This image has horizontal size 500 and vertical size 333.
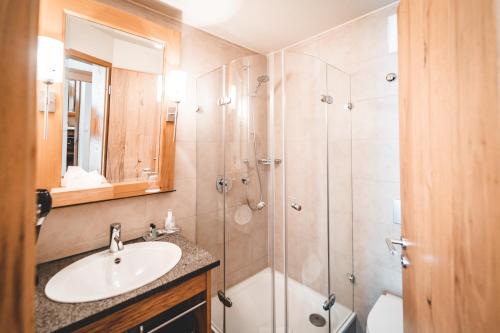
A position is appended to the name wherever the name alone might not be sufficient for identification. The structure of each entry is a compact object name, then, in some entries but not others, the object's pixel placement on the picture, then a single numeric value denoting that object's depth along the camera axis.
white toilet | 1.18
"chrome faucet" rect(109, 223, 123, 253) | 1.19
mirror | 1.15
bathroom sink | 0.87
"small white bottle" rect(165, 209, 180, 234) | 1.47
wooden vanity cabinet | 0.81
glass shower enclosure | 1.50
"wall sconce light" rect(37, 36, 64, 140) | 1.03
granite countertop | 0.71
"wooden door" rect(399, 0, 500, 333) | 0.38
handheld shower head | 1.53
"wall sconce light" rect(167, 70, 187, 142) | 1.48
